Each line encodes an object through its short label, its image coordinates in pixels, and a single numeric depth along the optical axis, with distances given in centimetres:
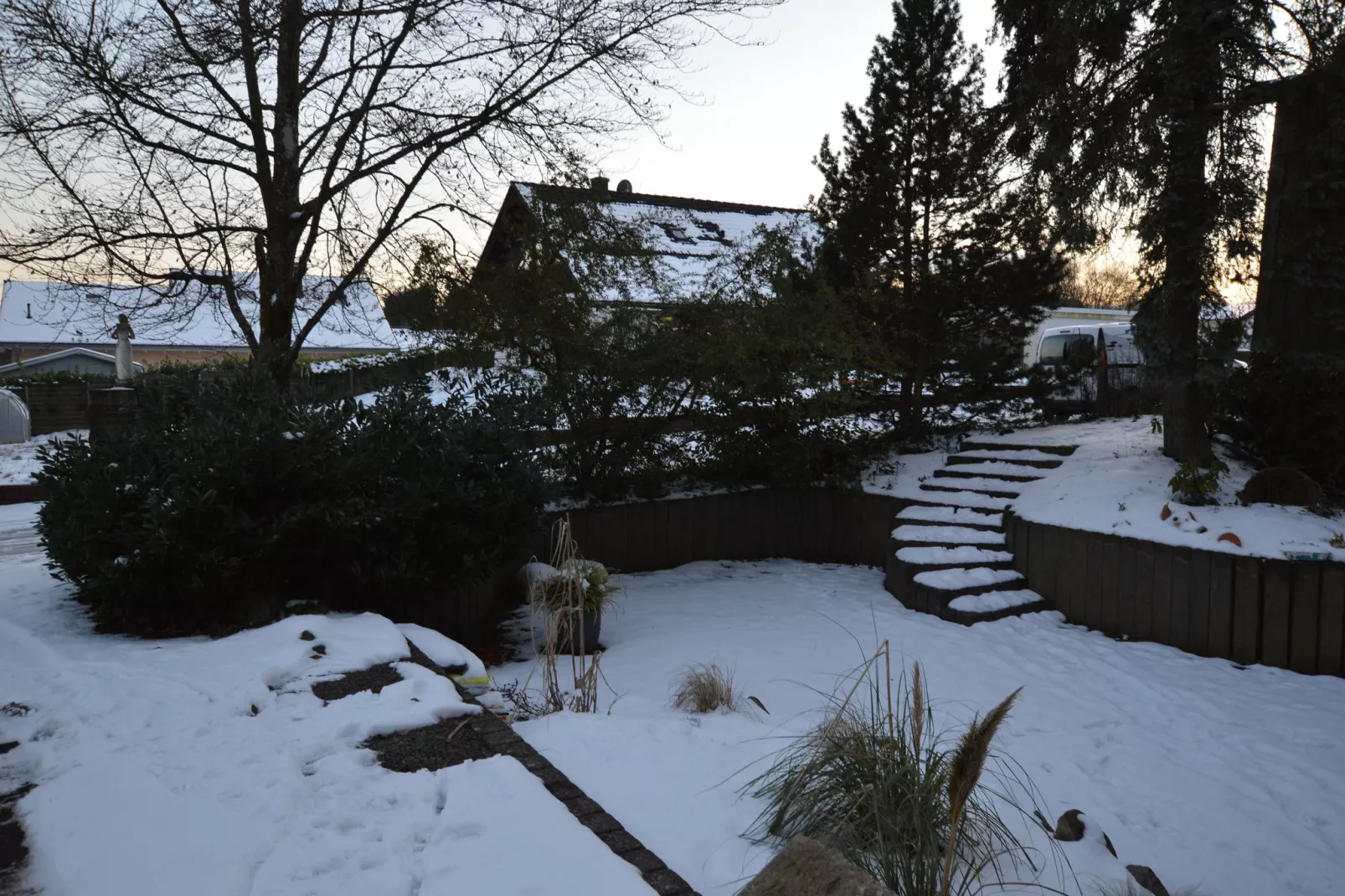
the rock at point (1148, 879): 281
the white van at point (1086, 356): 1044
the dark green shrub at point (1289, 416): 655
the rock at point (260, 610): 487
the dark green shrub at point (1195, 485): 633
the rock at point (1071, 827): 302
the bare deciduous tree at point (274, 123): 709
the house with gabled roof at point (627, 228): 793
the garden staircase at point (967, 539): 675
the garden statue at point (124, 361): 1401
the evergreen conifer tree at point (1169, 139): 648
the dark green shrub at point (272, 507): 464
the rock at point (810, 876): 180
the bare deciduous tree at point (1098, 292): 4153
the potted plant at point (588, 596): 573
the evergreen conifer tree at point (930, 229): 912
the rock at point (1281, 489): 609
